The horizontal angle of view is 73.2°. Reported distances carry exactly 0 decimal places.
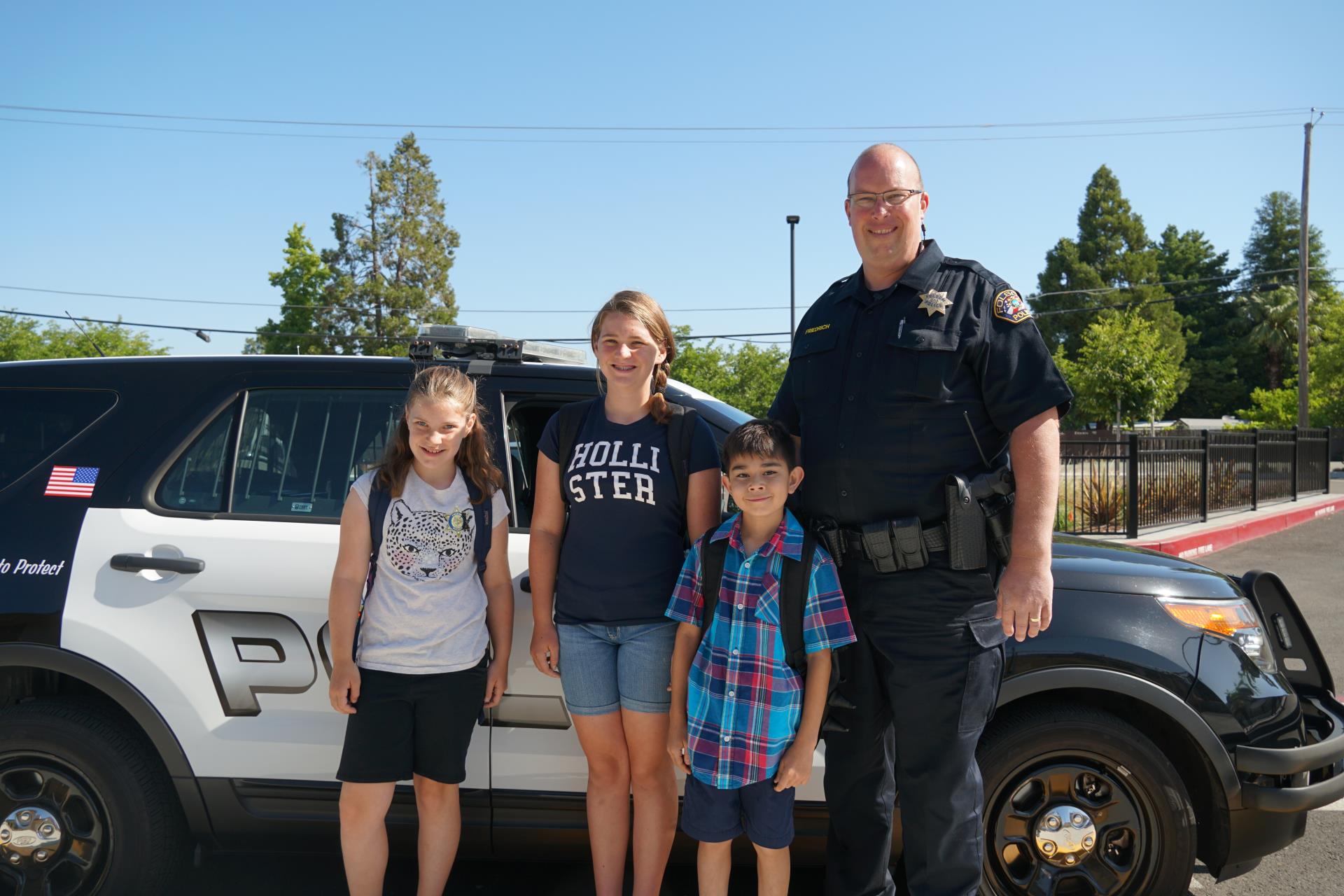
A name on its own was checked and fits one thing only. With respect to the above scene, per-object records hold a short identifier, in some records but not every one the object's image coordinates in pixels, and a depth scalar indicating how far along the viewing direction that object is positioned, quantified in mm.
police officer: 2348
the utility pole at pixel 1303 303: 24789
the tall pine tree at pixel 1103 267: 58781
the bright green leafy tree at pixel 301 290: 34000
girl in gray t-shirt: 2568
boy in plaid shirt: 2365
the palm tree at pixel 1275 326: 57200
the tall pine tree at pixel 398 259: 36688
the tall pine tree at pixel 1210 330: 61812
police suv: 2695
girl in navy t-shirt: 2520
